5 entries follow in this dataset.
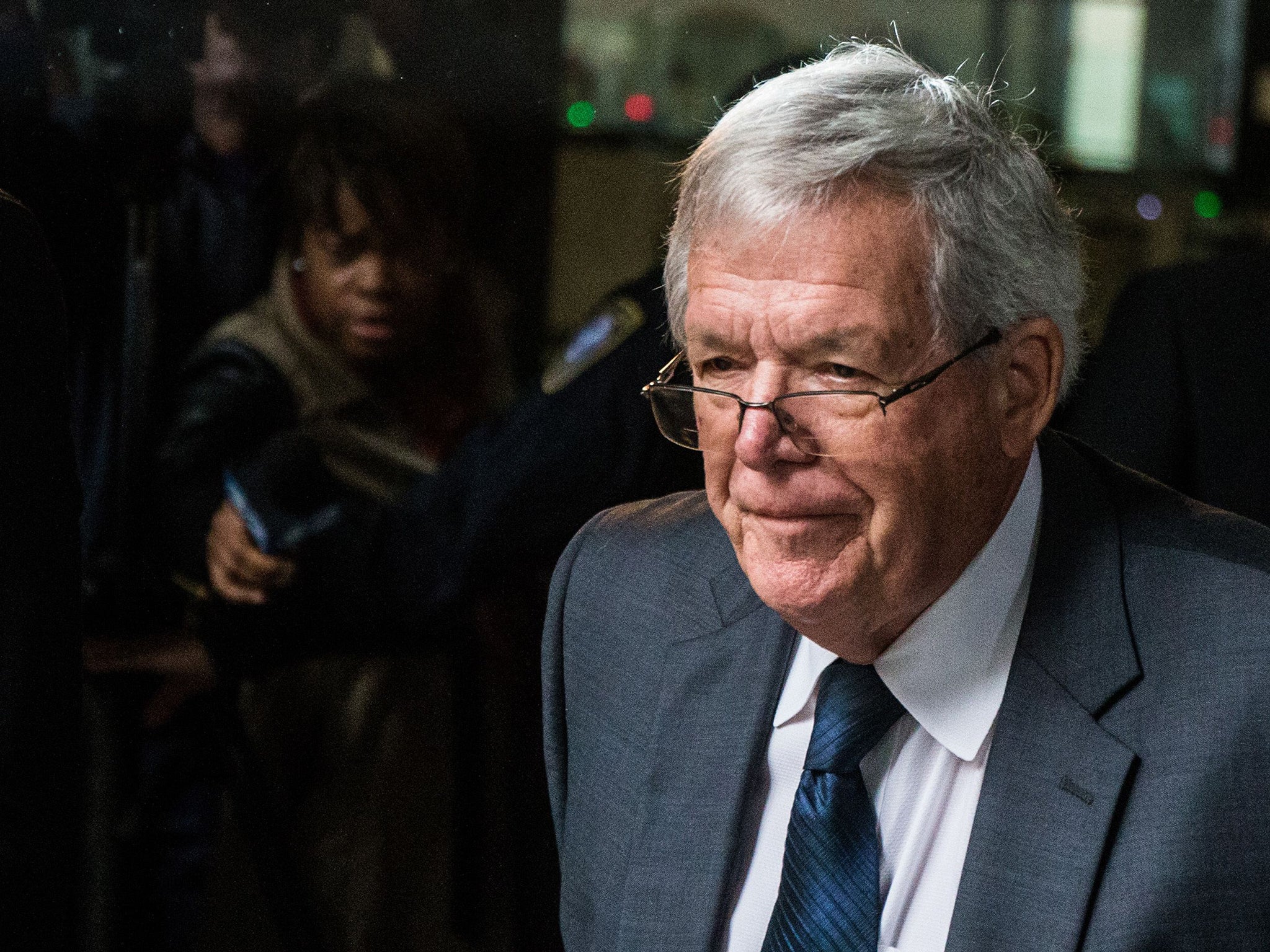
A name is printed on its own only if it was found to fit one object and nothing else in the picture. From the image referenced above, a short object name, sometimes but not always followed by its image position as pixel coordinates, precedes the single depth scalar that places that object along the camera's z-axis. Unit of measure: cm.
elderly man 169
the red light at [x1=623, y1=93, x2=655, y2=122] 205
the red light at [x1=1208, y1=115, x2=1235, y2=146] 208
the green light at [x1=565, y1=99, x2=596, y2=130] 205
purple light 207
